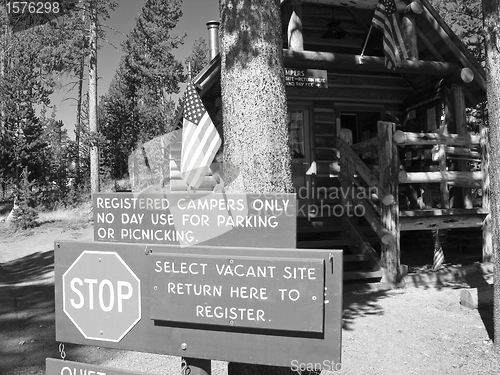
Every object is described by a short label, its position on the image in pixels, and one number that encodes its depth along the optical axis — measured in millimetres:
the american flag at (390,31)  7434
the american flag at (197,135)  3502
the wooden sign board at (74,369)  1937
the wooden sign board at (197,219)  2238
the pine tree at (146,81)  37844
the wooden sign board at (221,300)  1798
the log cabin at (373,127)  7539
